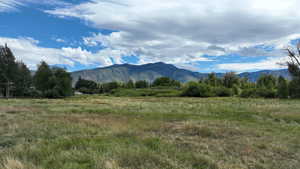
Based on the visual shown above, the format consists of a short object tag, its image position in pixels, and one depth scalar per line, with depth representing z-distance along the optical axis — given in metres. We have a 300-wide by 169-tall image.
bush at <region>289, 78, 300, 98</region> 59.01
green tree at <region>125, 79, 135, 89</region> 123.44
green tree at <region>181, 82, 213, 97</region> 76.25
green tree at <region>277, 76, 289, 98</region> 60.19
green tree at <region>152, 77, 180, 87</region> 123.10
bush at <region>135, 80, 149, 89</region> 131.50
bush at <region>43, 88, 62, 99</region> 55.80
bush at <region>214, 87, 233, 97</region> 77.62
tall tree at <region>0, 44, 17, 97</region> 54.46
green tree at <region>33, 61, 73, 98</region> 56.78
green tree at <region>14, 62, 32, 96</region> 59.56
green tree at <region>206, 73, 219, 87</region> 96.38
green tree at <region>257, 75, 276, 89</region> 87.84
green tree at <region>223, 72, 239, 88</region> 97.31
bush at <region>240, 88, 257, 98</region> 68.57
